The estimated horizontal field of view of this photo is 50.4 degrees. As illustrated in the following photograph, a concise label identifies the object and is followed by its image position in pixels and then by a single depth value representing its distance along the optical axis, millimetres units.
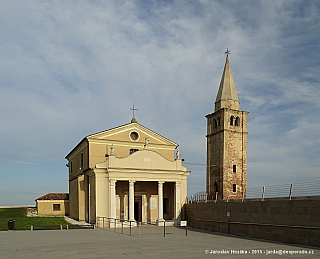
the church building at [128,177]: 27844
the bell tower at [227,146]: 36875
